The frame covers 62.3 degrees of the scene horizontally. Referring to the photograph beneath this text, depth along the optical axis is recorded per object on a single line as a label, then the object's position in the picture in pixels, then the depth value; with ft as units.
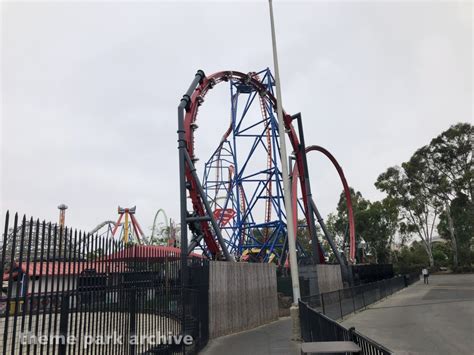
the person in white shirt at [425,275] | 111.34
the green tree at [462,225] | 147.54
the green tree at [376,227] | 189.47
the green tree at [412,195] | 160.04
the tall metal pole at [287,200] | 33.65
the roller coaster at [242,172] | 55.06
